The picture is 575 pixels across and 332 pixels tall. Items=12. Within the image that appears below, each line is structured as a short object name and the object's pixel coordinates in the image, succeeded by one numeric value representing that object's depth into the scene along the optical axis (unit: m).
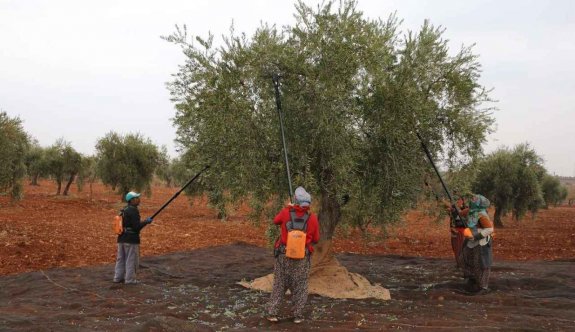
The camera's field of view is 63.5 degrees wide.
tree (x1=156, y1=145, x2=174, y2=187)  43.81
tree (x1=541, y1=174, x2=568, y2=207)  53.09
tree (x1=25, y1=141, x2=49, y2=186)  51.04
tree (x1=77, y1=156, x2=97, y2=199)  52.50
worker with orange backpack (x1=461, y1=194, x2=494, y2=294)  11.74
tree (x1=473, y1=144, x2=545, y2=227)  30.62
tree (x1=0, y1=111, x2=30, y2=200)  25.47
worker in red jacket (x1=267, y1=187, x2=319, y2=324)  9.11
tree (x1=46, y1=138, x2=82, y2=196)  50.88
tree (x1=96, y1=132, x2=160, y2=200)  41.88
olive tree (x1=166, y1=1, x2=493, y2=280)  11.16
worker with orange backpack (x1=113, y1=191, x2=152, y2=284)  12.59
